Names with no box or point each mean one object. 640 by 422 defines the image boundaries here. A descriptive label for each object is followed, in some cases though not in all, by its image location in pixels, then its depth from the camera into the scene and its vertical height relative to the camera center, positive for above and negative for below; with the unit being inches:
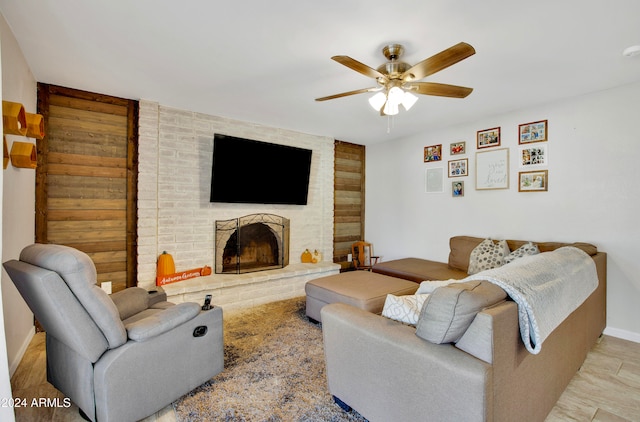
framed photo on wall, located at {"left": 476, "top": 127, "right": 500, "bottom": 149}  143.3 +35.6
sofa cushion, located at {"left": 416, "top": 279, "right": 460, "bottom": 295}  69.5 -17.7
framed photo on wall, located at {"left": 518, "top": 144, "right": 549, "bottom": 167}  128.6 +24.4
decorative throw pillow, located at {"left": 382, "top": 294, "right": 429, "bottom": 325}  61.0 -20.3
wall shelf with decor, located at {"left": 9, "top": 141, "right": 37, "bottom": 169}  81.7 +14.7
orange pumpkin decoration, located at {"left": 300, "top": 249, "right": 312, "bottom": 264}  178.9 -28.0
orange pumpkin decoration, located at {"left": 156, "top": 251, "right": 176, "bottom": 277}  131.7 -24.6
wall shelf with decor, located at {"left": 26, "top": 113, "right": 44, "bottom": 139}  78.2 +21.7
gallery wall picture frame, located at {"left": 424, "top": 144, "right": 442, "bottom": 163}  167.2 +32.6
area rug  69.5 -46.7
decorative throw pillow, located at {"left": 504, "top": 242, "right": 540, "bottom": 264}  116.1 -15.5
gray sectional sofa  46.3 -28.5
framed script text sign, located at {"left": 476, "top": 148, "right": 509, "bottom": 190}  140.7 +20.2
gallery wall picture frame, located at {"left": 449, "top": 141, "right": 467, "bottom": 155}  156.3 +33.1
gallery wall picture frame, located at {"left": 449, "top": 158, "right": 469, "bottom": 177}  156.4 +22.9
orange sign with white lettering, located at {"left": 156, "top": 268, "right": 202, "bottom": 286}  129.5 -30.1
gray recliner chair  57.5 -29.2
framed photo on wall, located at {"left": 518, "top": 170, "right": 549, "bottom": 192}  128.2 +13.3
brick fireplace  130.3 -1.3
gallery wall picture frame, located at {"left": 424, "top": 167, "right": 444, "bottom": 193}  167.2 +17.5
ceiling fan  80.7 +36.9
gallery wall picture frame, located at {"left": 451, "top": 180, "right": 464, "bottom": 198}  158.1 +11.9
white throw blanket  52.8 -15.6
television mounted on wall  147.4 +19.9
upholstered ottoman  101.8 -29.3
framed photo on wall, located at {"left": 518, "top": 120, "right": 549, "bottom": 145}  128.3 +34.6
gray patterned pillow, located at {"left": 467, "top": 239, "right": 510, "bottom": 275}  128.4 -19.2
